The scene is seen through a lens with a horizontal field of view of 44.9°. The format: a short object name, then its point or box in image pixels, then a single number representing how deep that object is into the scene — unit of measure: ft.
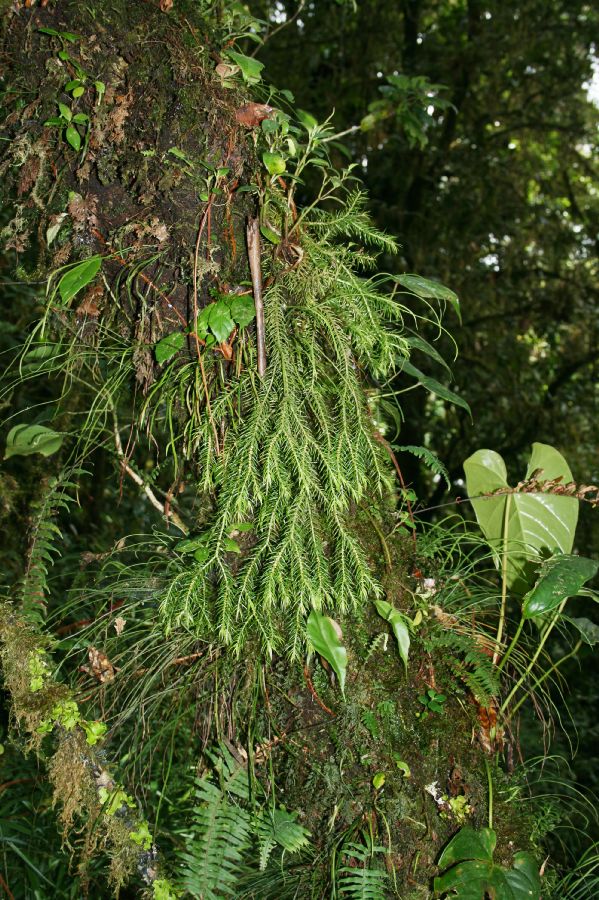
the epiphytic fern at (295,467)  3.16
